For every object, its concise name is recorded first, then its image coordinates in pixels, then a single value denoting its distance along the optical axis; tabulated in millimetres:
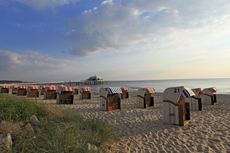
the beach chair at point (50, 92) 12824
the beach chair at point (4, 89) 17569
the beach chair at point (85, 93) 14005
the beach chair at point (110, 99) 8145
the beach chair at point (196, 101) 8336
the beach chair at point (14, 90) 17412
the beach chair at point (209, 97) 10281
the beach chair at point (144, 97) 9313
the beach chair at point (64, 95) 10591
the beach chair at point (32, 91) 14461
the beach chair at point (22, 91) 15898
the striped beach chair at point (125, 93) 15144
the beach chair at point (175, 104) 5254
